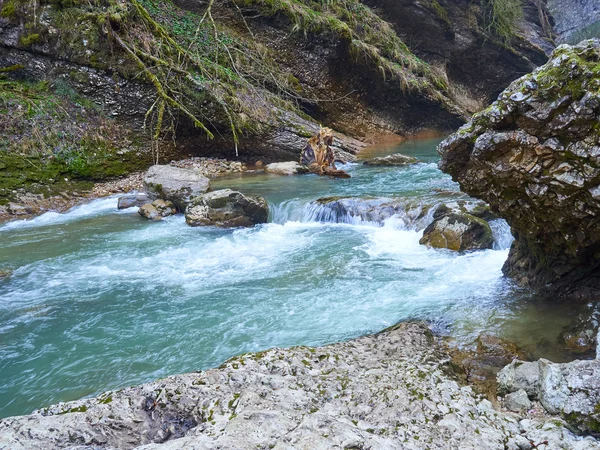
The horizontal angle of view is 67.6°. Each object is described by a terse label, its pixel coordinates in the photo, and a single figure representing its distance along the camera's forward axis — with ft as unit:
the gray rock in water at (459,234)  20.90
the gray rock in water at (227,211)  28.02
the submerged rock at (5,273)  20.39
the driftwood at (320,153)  40.22
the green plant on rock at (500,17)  70.79
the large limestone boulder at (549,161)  10.40
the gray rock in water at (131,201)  32.01
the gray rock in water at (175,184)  31.19
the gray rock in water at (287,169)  40.83
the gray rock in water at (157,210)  29.84
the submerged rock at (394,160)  41.88
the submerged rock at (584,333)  11.27
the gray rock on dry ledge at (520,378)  8.62
